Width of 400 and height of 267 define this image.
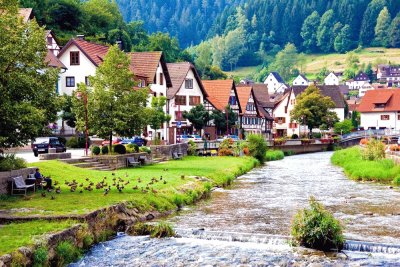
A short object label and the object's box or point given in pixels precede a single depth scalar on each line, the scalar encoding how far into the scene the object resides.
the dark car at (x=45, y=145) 47.44
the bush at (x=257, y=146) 67.31
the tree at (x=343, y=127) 117.56
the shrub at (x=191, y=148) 64.31
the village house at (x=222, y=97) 94.44
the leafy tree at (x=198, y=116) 83.44
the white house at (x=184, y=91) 86.22
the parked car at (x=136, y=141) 63.09
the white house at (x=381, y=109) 118.31
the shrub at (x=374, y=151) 51.44
